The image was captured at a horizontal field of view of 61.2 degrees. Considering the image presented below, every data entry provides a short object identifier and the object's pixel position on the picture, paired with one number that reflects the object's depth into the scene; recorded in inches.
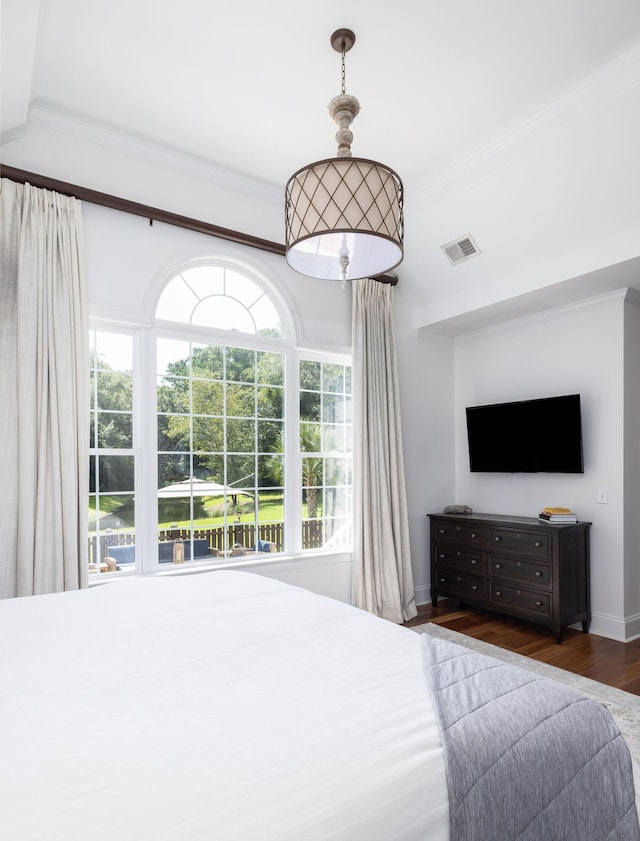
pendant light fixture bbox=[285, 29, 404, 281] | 75.1
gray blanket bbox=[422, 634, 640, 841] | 39.8
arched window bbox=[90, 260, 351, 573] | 132.6
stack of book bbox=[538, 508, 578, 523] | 153.9
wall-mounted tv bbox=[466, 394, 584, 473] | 159.8
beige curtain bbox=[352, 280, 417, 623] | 165.5
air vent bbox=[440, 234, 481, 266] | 154.8
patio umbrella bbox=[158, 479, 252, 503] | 138.9
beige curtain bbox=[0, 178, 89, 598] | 110.7
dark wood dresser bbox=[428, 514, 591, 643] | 147.3
